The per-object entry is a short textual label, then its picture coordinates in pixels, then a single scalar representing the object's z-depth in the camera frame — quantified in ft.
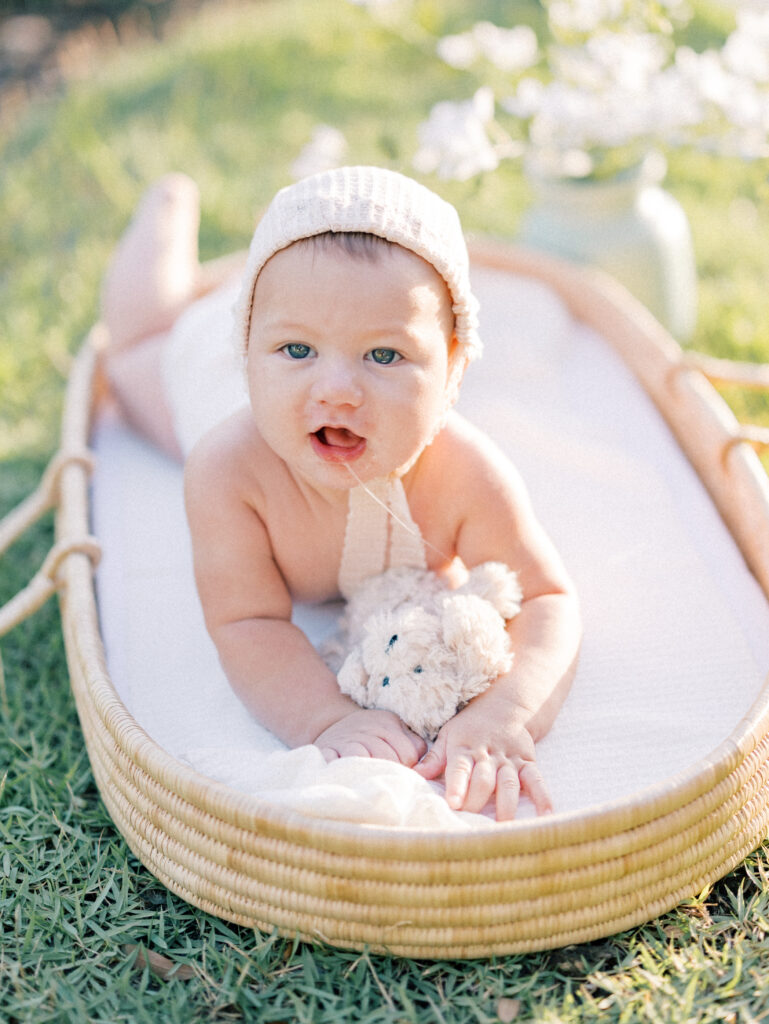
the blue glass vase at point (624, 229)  9.32
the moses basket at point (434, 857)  4.23
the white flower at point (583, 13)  8.36
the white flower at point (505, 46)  8.70
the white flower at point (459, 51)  8.70
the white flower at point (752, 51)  7.75
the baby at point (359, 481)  4.83
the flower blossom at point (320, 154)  8.47
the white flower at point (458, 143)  8.00
